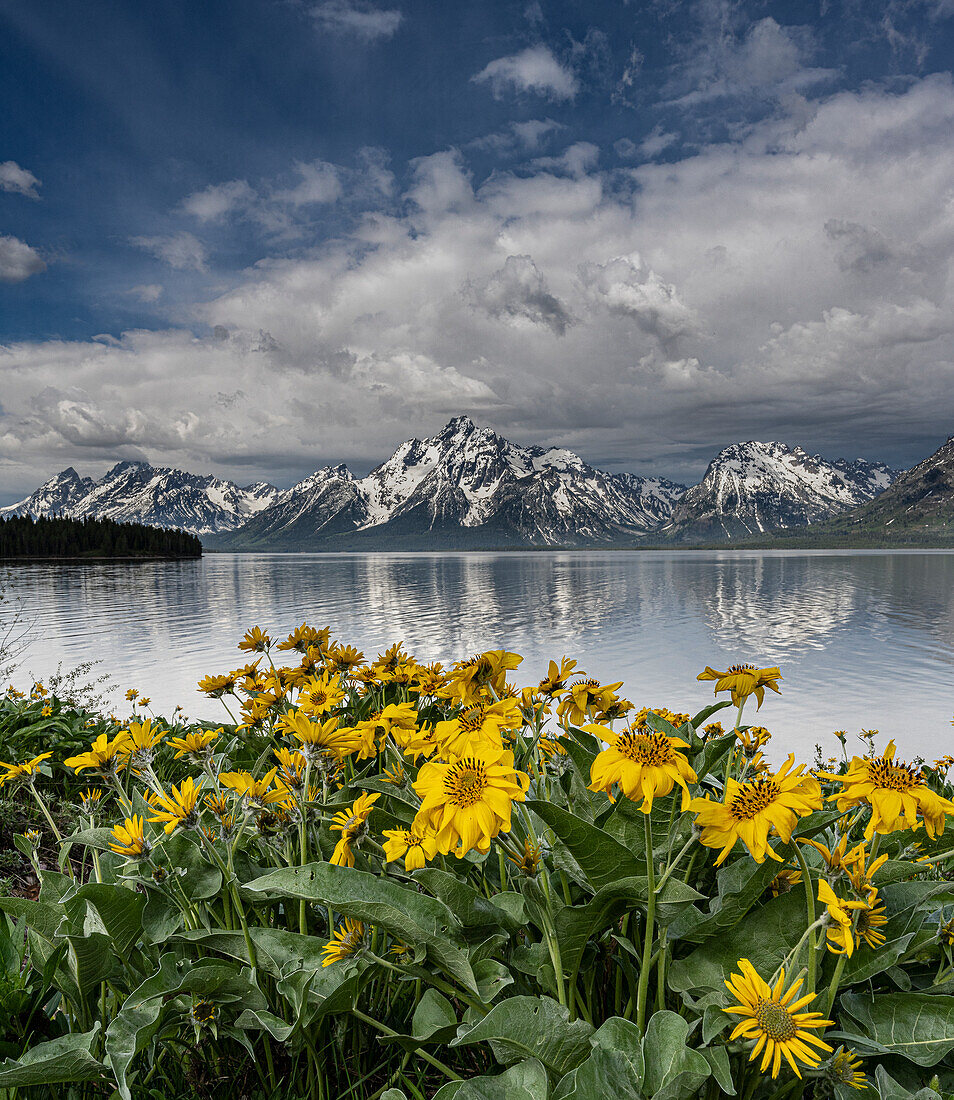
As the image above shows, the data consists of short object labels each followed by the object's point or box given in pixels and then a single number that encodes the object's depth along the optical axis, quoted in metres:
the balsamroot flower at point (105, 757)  0.84
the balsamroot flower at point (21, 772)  0.86
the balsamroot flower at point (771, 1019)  0.51
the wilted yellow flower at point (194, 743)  0.86
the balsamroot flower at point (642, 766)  0.56
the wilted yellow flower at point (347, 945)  0.63
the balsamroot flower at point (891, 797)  0.58
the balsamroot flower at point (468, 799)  0.56
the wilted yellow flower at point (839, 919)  0.52
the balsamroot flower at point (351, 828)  0.67
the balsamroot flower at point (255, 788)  0.75
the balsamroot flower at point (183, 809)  0.67
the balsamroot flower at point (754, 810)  0.56
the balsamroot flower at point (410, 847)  0.61
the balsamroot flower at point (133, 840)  0.71
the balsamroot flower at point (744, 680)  0.79
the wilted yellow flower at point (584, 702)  0.84
